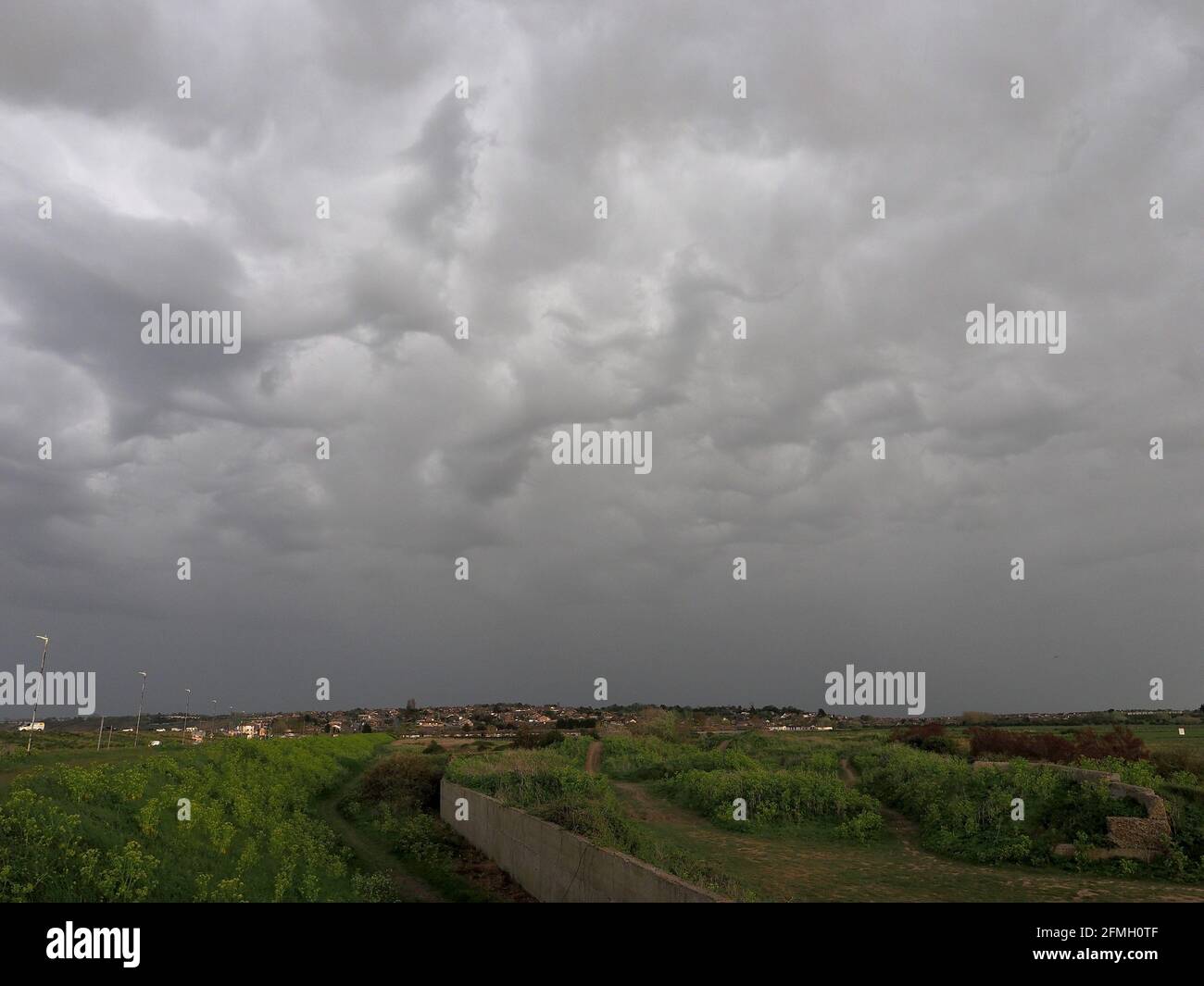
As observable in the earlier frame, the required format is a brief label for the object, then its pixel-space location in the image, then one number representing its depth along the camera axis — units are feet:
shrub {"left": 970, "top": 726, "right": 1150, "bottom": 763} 98.73
